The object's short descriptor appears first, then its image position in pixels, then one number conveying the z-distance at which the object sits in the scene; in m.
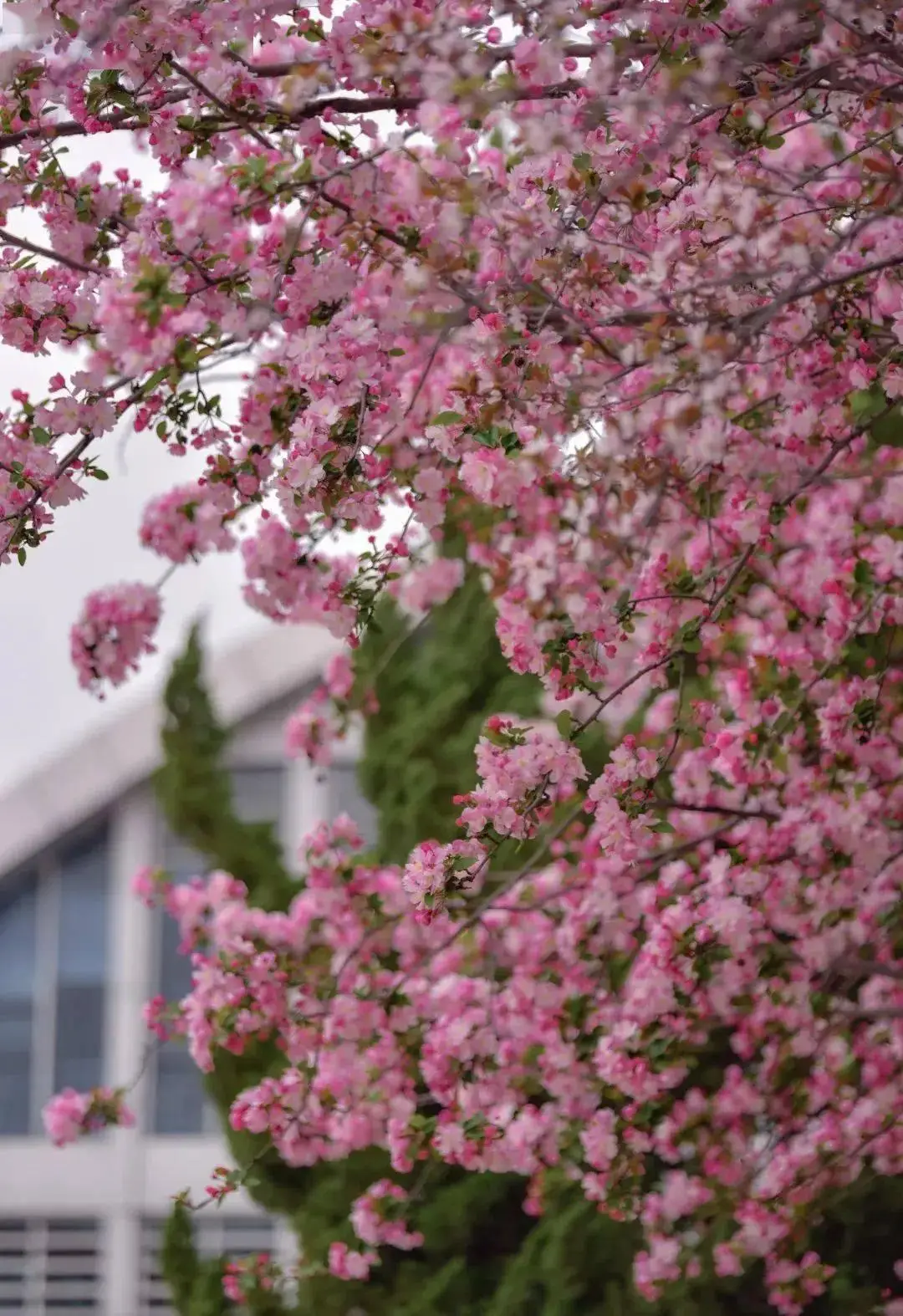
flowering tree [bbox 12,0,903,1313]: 5.27
